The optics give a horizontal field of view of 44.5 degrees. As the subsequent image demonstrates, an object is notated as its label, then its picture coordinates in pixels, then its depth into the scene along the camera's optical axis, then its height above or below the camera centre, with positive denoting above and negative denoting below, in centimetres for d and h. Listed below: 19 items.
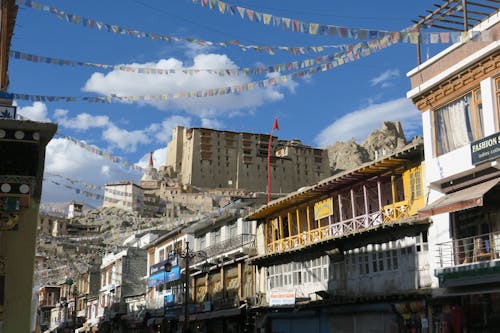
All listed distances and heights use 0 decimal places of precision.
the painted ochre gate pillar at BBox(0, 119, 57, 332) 1400 +214
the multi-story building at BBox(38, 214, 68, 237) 14575 +1944
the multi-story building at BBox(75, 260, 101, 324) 7586 +217
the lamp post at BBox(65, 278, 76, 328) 5902 +148
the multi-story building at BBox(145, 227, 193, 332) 4616 +177
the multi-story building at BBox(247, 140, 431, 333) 2397 +230
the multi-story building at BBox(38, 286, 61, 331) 9500 +91
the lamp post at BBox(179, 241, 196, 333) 3297 +37
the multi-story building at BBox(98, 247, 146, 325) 6103 +285
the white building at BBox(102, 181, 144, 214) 13975 +2425
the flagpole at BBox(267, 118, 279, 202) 4106 +1180
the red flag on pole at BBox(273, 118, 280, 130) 4106 +1179
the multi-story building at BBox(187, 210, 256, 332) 3725 +214
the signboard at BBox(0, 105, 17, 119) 1431 +447
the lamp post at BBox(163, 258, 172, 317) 4758 +155
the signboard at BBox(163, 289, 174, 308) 4812 +58
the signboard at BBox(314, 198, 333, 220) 2956 +465
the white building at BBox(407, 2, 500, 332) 1970 +432
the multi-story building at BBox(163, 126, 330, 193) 13900 +3260
